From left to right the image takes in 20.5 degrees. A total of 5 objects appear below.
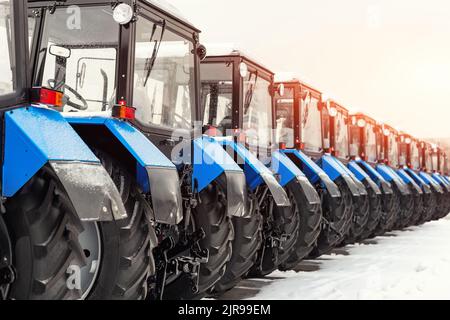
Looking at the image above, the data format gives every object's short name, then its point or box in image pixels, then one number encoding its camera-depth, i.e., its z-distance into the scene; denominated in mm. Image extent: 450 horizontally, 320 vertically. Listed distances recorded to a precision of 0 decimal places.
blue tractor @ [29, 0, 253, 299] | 7408
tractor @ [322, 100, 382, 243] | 19563
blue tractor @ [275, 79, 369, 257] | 16328
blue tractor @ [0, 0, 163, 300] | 5458
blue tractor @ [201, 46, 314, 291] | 12610
